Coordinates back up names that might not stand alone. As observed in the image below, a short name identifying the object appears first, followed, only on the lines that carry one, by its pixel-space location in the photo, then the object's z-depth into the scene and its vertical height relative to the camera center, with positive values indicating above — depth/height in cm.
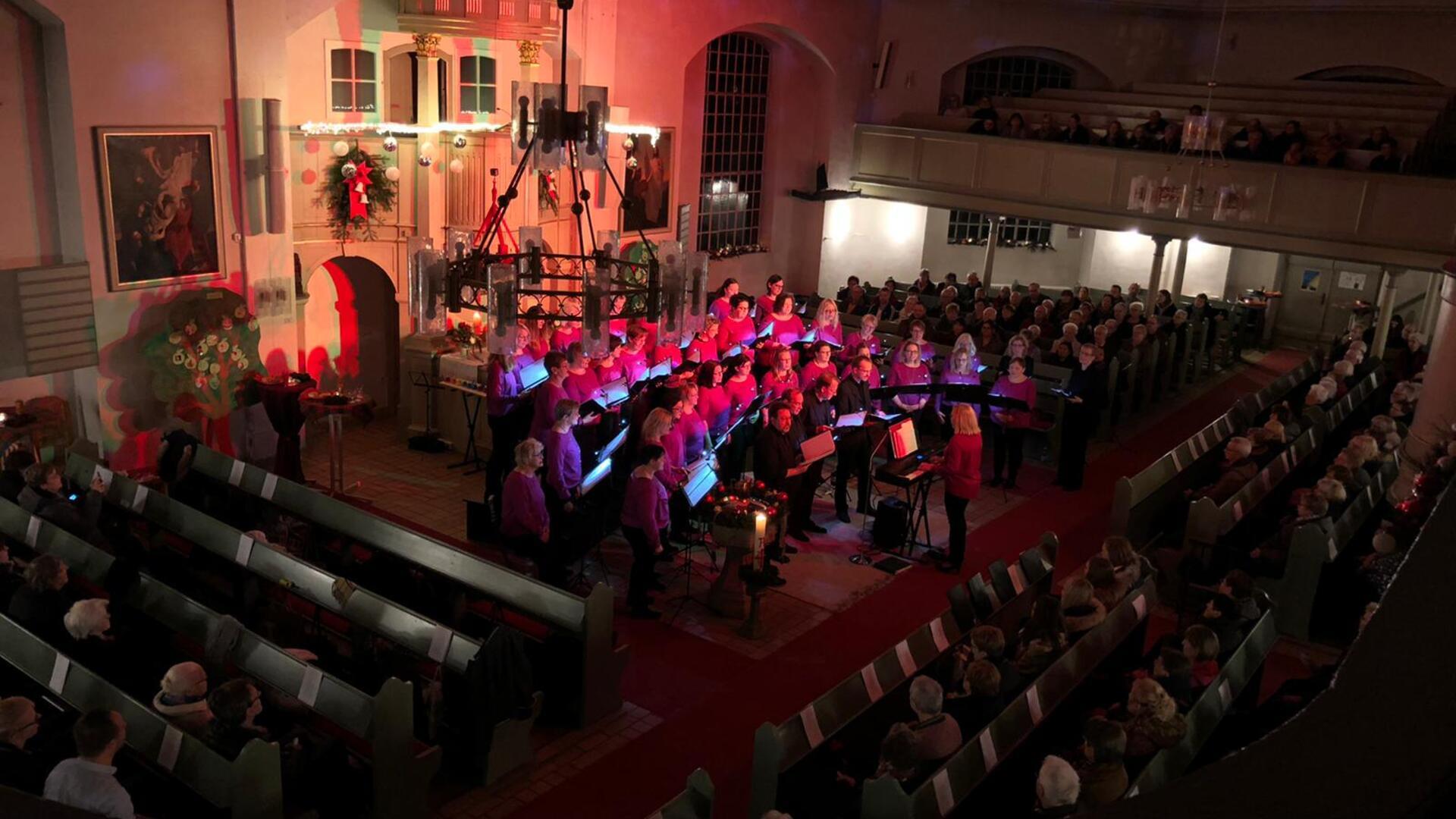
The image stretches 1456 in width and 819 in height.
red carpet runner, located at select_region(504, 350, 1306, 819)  771 -392
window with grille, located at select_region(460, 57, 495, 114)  1472 +76
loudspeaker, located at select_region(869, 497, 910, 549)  1161 -340
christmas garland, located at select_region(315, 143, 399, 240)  1367 -57
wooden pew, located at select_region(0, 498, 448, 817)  662 -314
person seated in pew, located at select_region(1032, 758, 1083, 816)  556 -280
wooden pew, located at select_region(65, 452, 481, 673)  750 -301
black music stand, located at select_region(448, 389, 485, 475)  1368 -340
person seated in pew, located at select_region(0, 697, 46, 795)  571 -300
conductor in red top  1064 -256
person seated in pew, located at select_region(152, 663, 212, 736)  623 -296
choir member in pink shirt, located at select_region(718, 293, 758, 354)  1484 -207
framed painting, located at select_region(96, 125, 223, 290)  1122 -73
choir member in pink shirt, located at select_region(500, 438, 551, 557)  928 -278
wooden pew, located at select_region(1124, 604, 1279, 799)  625 -298
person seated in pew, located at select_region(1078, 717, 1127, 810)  602 -292
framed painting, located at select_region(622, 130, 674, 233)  1750 -38
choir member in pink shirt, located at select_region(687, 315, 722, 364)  1375 -212
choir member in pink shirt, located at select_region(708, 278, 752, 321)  1517 -177
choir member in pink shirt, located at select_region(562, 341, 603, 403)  1177 -225
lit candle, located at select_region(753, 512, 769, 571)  963 -294
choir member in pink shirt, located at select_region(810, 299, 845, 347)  1462 -191
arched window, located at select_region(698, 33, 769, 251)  2012 +34
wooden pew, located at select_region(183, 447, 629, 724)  812 -305
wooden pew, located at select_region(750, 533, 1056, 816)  650 -307
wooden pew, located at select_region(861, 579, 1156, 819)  566 -300
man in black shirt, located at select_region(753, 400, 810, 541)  1118 -264
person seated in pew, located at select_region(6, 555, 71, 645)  729 -289
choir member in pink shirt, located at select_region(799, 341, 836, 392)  1292 -214
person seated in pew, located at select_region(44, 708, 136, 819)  525 -283
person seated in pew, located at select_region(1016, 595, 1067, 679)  738 -287
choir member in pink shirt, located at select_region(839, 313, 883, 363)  1452 -203
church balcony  1612 -10
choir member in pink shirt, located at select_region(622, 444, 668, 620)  962 -292
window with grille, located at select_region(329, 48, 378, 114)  1356 +67
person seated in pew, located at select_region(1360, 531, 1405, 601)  879 -265
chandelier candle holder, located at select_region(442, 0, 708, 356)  726 -75
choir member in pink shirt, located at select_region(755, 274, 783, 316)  1584 -175
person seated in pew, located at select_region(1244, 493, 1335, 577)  993 -293
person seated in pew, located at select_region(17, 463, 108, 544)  870 -278
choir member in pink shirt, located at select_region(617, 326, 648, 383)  1288 -214
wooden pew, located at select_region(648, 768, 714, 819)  569 -305
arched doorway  1457 -235
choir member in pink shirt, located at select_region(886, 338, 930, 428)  1355 -225
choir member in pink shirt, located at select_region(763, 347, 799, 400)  1238 -219
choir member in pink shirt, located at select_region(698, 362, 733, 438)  1200 -239
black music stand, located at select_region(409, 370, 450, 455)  1420 -342
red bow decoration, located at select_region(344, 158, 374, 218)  1373 -57
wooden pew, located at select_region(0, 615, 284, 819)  581 -309
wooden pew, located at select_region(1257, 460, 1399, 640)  987 -310
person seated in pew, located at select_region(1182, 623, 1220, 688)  725 -276
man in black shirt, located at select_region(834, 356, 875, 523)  1260 -289
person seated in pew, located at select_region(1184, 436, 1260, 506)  1101 -260
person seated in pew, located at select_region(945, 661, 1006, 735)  675 -293
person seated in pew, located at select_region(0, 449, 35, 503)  908 -268
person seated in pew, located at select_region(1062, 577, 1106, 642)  778 -276
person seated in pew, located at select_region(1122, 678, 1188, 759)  646 -287
